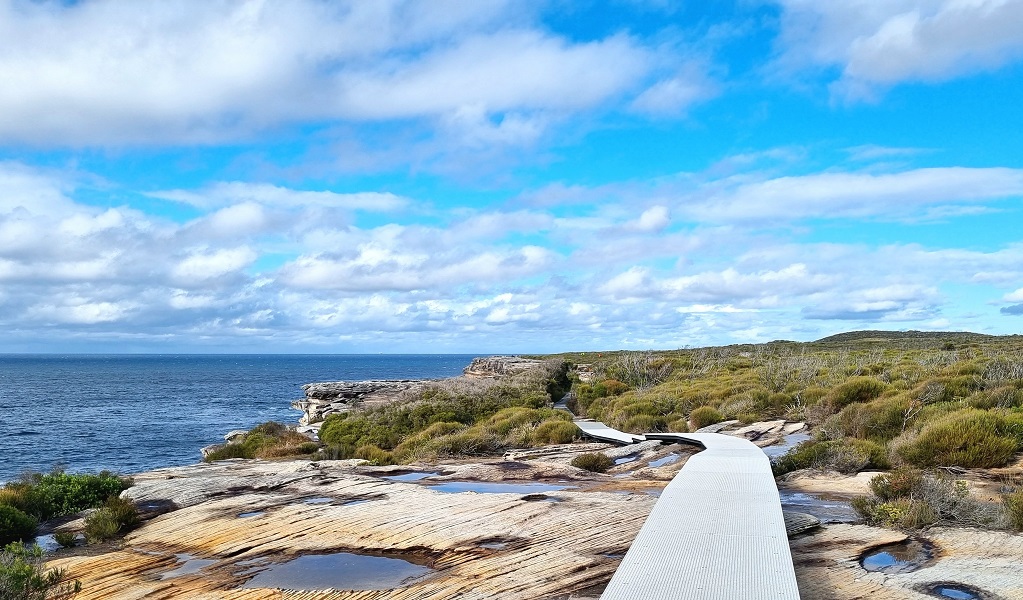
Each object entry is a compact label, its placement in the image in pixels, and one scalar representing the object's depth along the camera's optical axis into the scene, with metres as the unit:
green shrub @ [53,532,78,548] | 11.09
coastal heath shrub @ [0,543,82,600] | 6.71
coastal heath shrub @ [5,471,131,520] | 13.12
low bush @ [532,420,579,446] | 24.14
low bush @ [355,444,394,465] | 21.30
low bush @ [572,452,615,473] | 17.78
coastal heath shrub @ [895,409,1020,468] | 14.94
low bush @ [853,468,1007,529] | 10.02
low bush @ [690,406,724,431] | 26.06
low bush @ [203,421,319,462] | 26.89
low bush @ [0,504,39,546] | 11.55
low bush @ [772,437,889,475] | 15.32
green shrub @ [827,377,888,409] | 24.20
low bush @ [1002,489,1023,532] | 9.64
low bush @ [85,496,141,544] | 11.30
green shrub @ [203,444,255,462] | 28.00
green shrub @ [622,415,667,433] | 26.72
